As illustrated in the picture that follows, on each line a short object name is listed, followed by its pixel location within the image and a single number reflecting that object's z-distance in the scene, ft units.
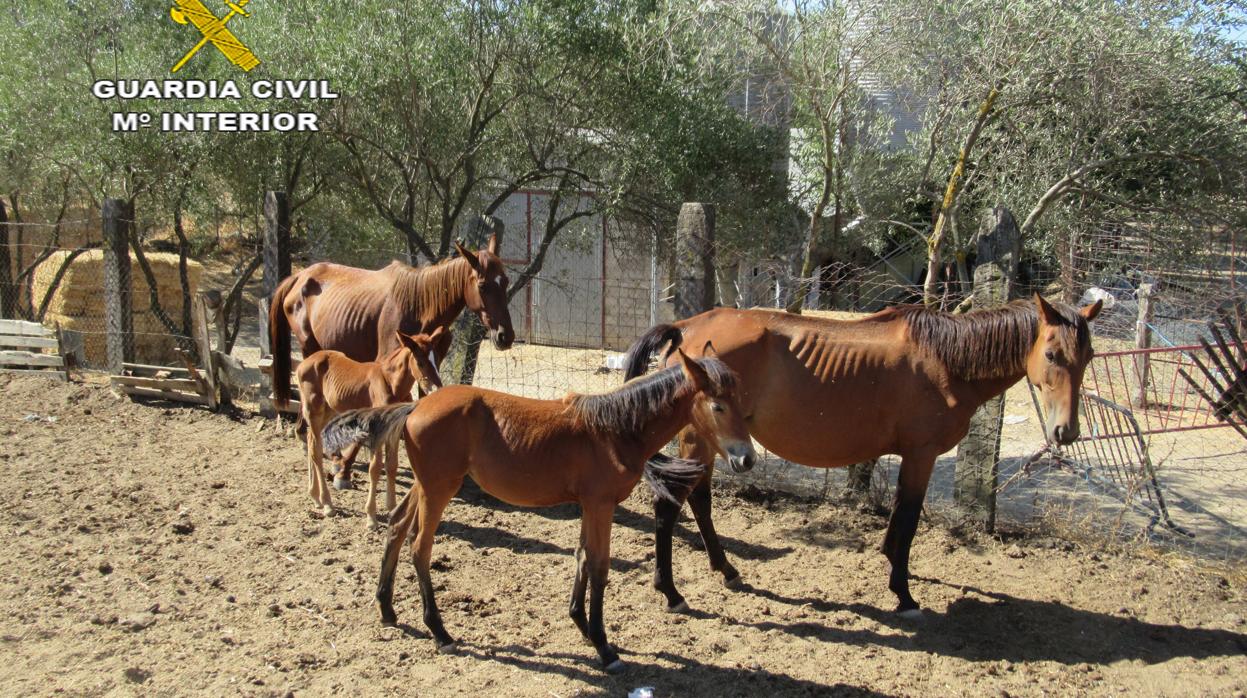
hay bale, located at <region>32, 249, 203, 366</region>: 40.14
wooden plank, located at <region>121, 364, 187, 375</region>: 31.07
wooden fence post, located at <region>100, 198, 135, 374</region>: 32.45
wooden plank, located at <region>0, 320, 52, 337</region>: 33.14
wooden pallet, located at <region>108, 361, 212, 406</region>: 30.32
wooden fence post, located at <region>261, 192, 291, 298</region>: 28.48
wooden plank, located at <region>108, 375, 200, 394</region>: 30.42
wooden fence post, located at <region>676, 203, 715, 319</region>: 22.17
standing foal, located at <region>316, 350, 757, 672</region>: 14.15
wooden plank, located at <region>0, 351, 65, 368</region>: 32.91
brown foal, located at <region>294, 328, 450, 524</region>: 19.83
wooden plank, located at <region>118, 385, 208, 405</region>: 30.53
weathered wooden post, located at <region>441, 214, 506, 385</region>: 26.00
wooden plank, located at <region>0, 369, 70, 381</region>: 32.60
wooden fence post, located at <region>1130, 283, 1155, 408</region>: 34.67
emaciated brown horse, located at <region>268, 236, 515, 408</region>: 21.57
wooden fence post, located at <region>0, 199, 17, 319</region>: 38.19
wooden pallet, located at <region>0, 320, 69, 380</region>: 32.94
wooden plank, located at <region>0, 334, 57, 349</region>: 33.04
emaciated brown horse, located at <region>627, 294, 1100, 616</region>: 16.58
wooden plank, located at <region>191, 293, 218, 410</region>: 29.66
